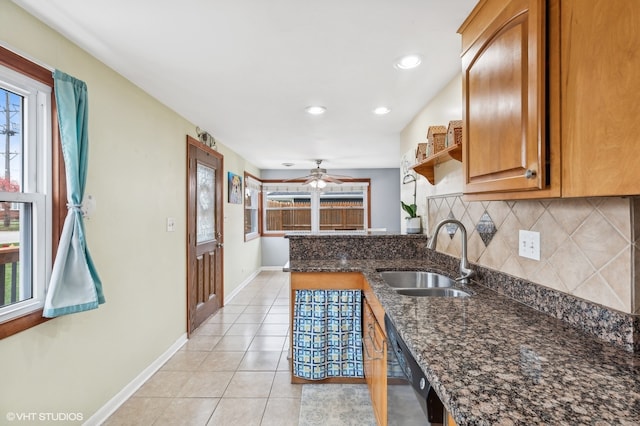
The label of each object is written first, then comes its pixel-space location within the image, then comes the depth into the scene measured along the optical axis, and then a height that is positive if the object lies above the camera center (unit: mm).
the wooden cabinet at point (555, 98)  667 +313
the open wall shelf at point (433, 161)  1671 +355
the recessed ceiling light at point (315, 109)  2750 +950
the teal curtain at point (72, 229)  1551 -77
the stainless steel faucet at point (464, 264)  1752 -289
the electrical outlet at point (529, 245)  1293 -132
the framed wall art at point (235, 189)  4578 +398
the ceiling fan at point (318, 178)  5365 +642
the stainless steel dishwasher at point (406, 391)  875 -593
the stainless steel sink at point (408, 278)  2207 -466
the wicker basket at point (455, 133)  1677 +451
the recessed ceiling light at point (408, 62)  1851 +938
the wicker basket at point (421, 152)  2339 +479
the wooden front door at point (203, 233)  3225 -217
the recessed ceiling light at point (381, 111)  2775 +951
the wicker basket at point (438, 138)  1985 +491
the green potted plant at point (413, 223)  2736 -79
